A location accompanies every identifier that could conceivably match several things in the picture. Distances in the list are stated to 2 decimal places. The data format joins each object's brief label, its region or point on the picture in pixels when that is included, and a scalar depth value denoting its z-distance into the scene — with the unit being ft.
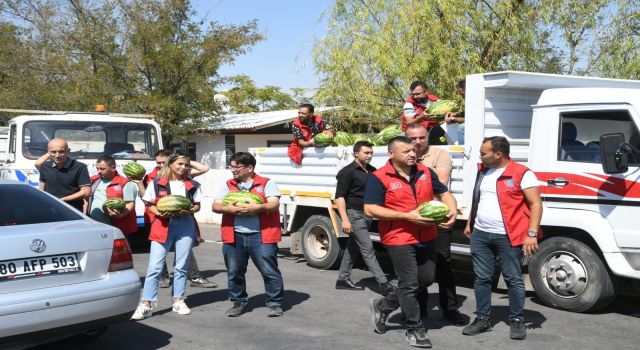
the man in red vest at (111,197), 25.70
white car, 16.14
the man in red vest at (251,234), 23.04
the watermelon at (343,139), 32.58
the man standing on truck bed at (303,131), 33.22
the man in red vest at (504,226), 19.76
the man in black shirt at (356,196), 26.99
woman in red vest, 22.98
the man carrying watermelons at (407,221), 19.33
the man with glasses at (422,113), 29.96
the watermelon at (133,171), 31.22
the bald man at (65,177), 28.04
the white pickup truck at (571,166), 22.35
